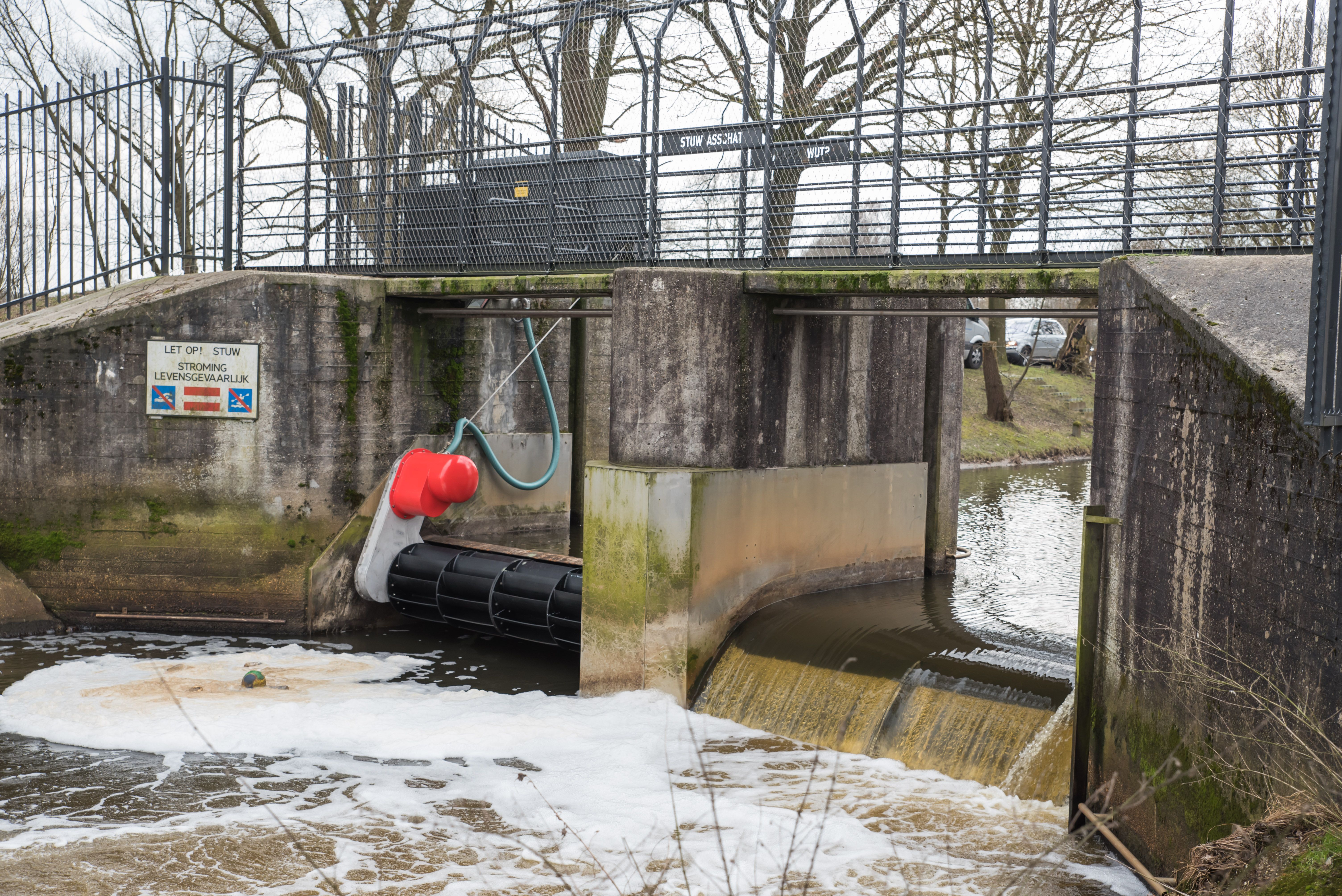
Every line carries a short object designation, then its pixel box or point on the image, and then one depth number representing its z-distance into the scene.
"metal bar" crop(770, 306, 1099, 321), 9.14
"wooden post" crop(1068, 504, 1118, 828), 6.86
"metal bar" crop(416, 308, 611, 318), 11.77
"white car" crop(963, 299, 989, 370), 30.34
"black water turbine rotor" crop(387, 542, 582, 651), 10.77
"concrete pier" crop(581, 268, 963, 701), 9.66
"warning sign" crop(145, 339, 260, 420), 11.66
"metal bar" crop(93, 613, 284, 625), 11.61
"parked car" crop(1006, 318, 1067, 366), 34.72
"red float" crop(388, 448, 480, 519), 12.24
